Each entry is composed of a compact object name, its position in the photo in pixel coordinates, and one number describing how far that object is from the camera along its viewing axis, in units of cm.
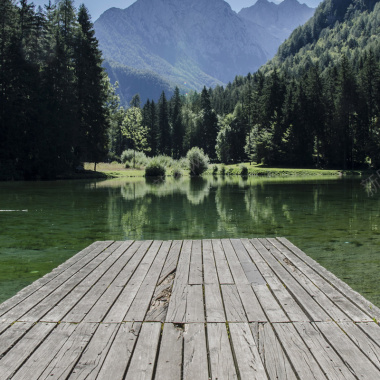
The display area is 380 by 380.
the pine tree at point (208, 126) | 10650
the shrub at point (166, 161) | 6641
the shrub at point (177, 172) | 6561
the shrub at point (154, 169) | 6188
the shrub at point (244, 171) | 7100
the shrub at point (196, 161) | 6744
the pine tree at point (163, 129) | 11206
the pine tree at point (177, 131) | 11244
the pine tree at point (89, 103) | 5609
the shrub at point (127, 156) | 7981
